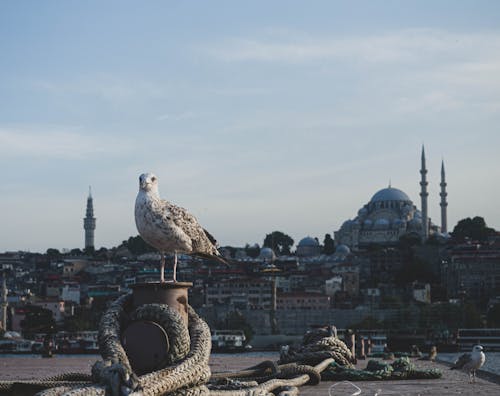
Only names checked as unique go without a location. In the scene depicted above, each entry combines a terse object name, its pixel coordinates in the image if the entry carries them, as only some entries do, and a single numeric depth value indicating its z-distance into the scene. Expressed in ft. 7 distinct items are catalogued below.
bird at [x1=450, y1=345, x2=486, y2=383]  42.50
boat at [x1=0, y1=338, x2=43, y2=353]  222.69
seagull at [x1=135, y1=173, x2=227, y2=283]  26.30
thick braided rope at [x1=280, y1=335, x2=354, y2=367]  43.55
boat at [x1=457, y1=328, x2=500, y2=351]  229.04
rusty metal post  25.45
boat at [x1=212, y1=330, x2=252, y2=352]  229.95
